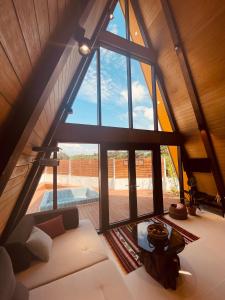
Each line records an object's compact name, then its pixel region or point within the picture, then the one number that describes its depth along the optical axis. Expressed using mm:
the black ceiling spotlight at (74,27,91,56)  1047
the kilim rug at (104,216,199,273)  2478
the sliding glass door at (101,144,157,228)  3693
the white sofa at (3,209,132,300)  1465
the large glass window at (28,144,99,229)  3543
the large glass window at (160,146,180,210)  5188
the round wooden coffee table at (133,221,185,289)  2023
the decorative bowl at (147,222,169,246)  2133
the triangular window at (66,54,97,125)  3418
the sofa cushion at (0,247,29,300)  1177
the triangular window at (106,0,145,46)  4043
